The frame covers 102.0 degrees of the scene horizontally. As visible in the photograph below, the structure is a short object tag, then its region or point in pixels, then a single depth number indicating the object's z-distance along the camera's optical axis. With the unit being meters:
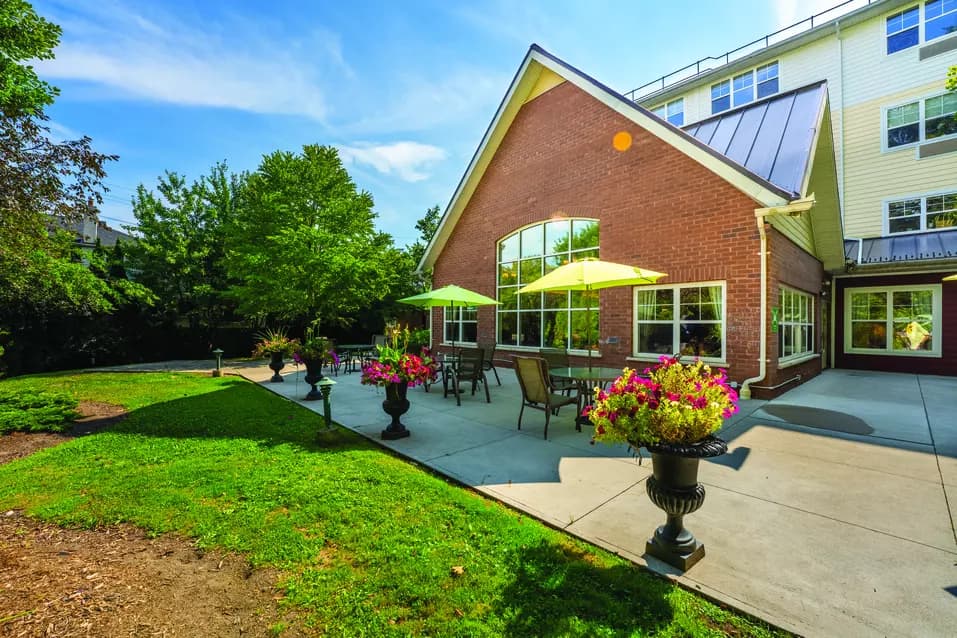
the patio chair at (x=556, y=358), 7.37
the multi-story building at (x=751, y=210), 7.55
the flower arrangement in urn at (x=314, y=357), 7.78
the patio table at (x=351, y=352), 12.33
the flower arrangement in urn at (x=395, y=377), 5.25
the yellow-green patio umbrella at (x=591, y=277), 5.66
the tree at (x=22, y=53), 8.12
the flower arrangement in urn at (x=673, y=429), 2.38
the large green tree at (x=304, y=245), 15.20
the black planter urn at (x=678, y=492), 2.39
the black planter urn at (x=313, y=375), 7.89
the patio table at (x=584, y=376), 5.46
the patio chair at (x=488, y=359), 8.70
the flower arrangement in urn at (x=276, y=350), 10.42
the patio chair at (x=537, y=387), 5.20
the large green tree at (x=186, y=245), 17.78
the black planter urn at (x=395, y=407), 5.27
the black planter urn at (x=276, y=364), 10.50
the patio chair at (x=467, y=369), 7.79
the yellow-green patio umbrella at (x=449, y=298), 8.38
